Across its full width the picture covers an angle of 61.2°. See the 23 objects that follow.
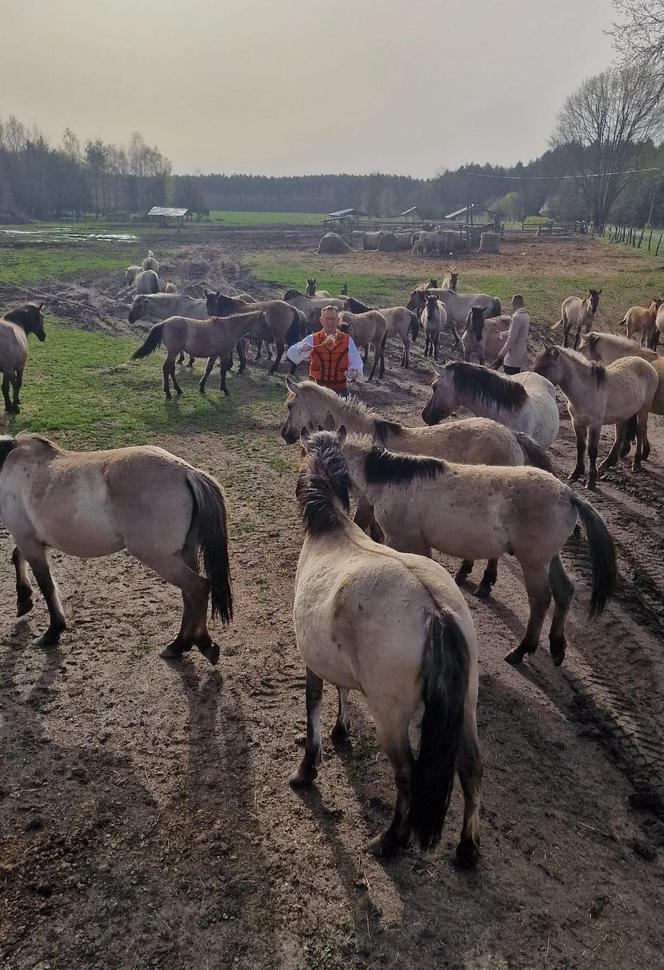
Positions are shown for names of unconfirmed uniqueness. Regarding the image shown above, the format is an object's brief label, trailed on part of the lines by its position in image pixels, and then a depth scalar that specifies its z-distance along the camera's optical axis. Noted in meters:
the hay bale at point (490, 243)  39.16
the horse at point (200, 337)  12.65
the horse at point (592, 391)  8.29
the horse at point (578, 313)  16.80
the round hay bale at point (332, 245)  40.94
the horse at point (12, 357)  10.06
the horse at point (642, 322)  15.70
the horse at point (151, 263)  26.67
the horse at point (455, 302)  17.64
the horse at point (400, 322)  15.39
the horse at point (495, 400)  7.26
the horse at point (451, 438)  5.78
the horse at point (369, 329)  14.14
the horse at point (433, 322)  15.80
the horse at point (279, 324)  14.53
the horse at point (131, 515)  4.46
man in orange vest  7.16
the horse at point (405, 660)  2.69
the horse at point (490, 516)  4.39
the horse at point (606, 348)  11.08
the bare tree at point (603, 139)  51.22
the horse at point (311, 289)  21.17
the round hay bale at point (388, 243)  42.75
